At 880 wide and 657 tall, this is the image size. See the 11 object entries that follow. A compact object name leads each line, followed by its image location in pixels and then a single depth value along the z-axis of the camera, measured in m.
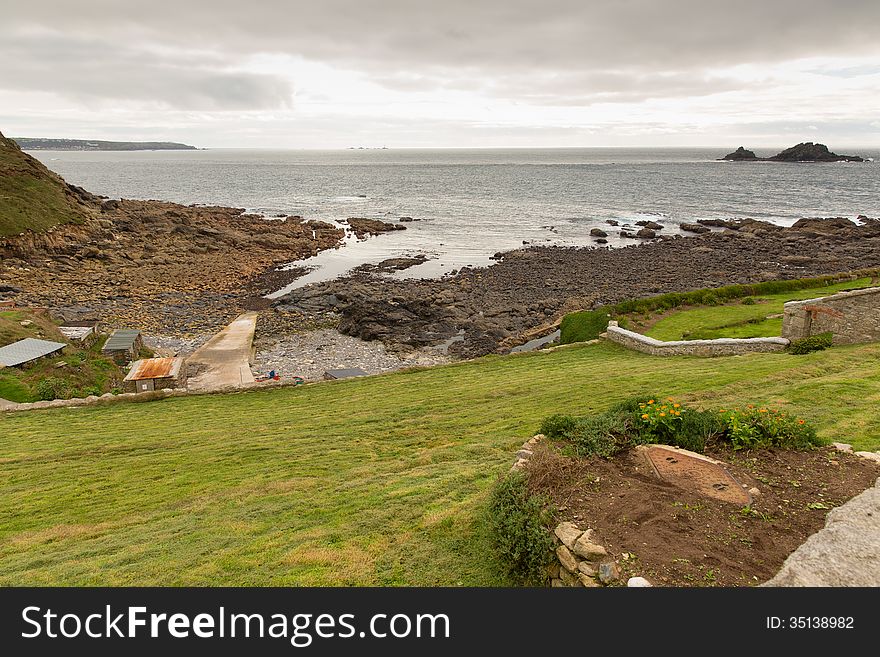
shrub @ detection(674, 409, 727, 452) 8.82
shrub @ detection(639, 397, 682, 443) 9.05
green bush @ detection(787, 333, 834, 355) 18.55
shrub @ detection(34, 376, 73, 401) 20.19
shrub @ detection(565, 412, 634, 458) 8.67
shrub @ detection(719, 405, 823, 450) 8.80
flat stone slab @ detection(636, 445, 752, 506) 7.54
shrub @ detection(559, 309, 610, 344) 26.27
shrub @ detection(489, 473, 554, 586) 6.80
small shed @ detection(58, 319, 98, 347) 27.92
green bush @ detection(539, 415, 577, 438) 9.45
